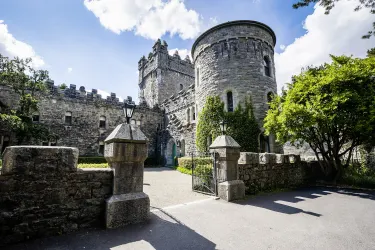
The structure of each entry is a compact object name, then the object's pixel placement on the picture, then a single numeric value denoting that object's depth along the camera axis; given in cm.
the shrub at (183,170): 1264
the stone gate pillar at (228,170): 544
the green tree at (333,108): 690
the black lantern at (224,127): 647
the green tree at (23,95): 1273
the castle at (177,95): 1290
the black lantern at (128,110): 414
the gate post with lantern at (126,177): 346
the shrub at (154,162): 2032
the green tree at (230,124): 1173
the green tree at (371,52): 988
